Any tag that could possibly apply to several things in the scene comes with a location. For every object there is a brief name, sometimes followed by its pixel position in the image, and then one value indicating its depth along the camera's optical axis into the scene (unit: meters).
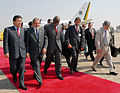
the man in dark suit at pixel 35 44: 3.25
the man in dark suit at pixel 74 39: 4.17
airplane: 27.56
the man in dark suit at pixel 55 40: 3.68
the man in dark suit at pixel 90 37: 6.04
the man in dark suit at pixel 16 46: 2.98
